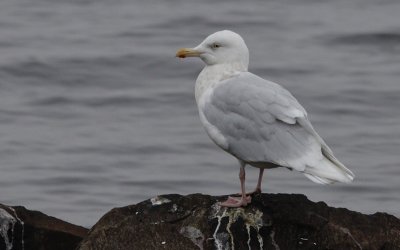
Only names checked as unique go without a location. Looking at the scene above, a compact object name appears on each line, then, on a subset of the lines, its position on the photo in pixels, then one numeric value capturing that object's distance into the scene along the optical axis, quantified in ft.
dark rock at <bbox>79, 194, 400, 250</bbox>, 49.19
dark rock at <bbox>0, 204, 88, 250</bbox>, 51.42
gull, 50.44
